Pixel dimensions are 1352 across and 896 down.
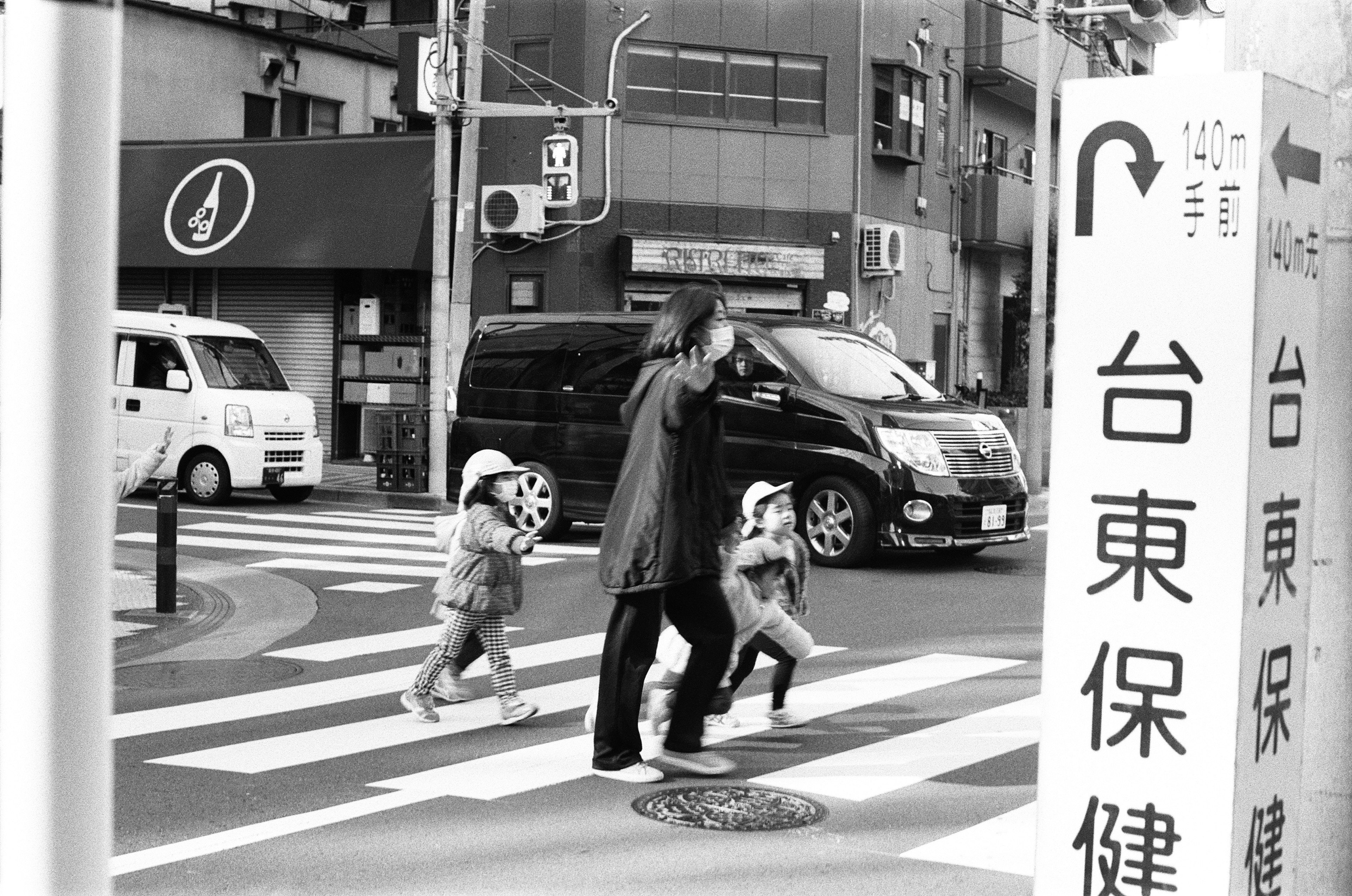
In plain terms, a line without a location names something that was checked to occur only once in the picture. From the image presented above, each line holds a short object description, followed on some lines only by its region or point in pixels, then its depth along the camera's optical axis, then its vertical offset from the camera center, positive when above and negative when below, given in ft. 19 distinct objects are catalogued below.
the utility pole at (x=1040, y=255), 73.15 +6.89
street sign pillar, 9.96 -0.45
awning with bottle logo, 80.43 +9.42
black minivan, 44.60 -1.00
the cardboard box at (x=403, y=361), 83.76 +1.51
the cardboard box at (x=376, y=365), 84.69 +1.28
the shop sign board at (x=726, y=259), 82.07 +7.15
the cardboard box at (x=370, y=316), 83.61 +3.78
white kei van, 62.80 -0.97
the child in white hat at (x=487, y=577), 24.77 -2.87
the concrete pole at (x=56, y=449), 6.52 -0.27
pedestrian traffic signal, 77.46 +10.78
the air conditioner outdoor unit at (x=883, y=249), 86.84 +8.19
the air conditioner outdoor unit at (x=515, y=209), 77.71 +8.86
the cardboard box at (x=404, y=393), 83.56 -0.15
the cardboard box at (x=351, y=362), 85.40 +1.41
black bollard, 35.91 -3.76
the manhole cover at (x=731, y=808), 19.58 -5.13
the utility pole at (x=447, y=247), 66.90 +5.96
